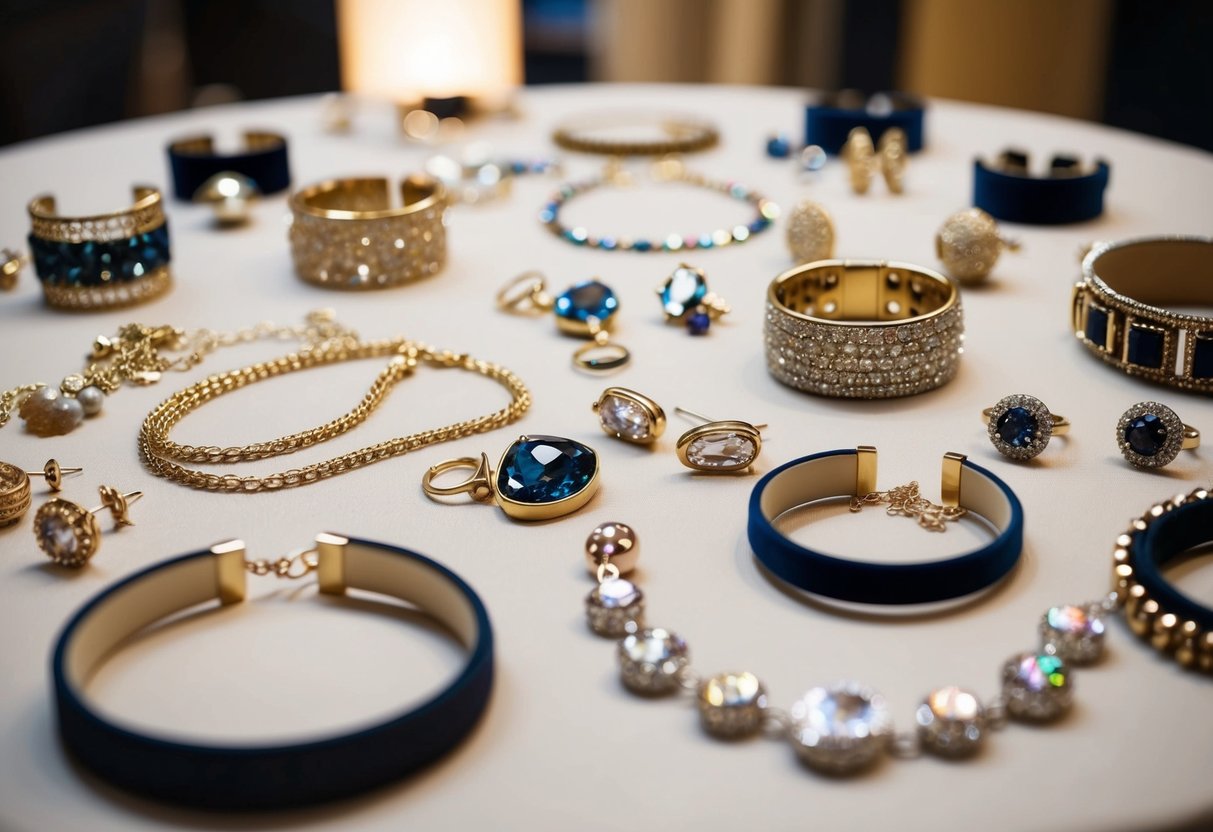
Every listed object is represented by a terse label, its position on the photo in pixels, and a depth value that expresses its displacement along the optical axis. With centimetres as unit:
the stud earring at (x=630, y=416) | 55
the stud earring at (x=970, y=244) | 66
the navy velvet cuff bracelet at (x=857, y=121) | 83
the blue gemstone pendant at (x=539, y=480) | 52
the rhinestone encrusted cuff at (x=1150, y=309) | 57
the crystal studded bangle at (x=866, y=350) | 57
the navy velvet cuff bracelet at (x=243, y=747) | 42
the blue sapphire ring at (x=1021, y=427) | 54
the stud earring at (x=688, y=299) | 65
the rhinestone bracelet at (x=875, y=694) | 43
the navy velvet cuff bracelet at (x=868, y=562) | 48
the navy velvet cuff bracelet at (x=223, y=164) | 78
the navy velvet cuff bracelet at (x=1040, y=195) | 73
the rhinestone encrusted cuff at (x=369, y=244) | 68
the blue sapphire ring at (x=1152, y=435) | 53
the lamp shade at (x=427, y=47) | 96
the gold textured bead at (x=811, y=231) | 69
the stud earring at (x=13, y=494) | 52
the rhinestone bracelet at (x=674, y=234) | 73
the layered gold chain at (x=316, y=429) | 54
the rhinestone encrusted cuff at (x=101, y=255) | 64
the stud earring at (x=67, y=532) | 50
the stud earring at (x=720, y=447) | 54
